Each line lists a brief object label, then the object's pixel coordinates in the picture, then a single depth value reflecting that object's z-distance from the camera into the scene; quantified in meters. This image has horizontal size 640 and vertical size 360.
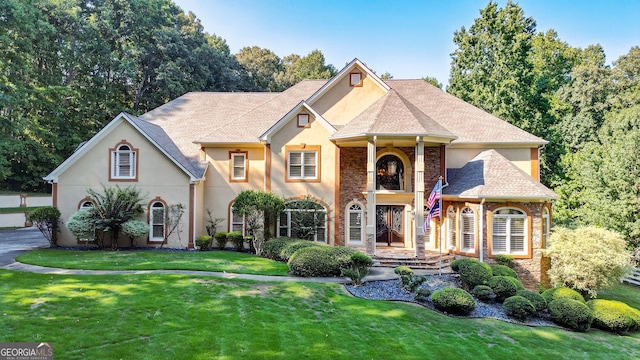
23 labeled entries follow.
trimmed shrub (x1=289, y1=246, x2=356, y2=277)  13.23
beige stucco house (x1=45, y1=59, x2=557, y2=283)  16.03
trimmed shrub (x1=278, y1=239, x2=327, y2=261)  15.60
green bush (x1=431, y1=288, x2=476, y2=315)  10.62
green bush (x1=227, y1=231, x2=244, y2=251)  18.61
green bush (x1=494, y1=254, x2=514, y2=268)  15.41
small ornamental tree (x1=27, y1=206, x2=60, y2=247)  17.00
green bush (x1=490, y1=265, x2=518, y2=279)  13.88
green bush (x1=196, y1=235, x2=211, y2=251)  17.95
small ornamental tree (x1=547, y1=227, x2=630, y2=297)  13.36
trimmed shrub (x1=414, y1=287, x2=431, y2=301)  11.47
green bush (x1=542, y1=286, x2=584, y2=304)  12.27
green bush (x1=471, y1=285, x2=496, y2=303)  12.03
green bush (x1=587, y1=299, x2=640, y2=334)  10.93
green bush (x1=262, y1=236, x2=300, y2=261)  16.33
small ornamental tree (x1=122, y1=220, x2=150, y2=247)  17.00
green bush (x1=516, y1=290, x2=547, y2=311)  11.50
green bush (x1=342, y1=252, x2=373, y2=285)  12.47
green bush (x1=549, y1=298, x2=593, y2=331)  10.81
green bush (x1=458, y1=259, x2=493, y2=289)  12.83
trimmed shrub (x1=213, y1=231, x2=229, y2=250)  18.67
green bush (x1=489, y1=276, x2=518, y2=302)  12.17
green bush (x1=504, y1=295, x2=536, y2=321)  10.94
